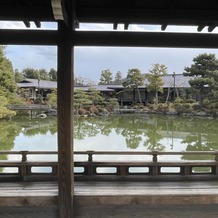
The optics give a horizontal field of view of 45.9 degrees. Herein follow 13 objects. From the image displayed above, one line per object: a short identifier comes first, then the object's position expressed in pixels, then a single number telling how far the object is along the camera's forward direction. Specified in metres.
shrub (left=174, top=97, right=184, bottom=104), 24.03
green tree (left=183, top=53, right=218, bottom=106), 20.17
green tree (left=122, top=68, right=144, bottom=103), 26.49
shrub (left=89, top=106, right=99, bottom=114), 23.34
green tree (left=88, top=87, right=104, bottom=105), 25.47
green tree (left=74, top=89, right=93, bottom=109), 23.32
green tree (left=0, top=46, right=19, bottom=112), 13.72
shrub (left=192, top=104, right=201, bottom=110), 21.77
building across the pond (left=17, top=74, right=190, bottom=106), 27.34
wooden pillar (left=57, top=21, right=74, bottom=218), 2.50
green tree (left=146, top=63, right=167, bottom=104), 25.16
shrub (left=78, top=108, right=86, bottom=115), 22.52
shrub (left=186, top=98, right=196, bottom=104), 23.53
